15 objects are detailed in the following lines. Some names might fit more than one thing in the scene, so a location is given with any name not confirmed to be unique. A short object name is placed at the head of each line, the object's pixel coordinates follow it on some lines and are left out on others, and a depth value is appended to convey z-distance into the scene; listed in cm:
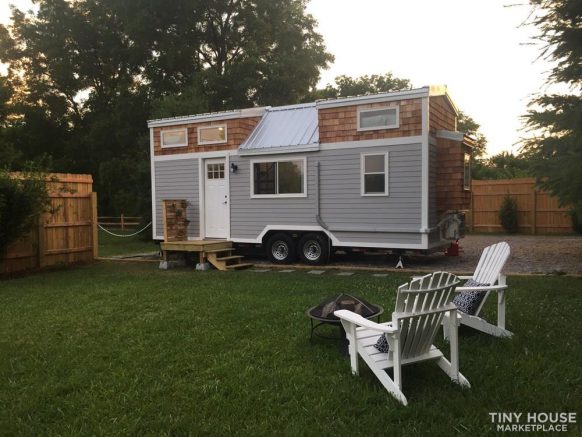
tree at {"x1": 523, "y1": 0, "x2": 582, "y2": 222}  674
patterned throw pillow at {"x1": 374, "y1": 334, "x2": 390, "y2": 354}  359
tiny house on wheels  966
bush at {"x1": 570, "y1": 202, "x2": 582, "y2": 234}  1578
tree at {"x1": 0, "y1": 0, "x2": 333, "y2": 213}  2362
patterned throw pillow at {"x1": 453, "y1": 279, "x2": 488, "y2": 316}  470
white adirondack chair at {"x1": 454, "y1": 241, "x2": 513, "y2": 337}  452
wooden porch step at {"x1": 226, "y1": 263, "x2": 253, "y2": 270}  1025
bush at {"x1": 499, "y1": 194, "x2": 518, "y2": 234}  1792
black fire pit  430
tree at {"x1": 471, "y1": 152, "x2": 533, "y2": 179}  2512
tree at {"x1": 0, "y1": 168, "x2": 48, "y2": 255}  905
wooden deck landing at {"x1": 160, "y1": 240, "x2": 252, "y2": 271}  1039
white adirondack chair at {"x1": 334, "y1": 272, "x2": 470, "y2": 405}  325
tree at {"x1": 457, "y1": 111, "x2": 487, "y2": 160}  3542
